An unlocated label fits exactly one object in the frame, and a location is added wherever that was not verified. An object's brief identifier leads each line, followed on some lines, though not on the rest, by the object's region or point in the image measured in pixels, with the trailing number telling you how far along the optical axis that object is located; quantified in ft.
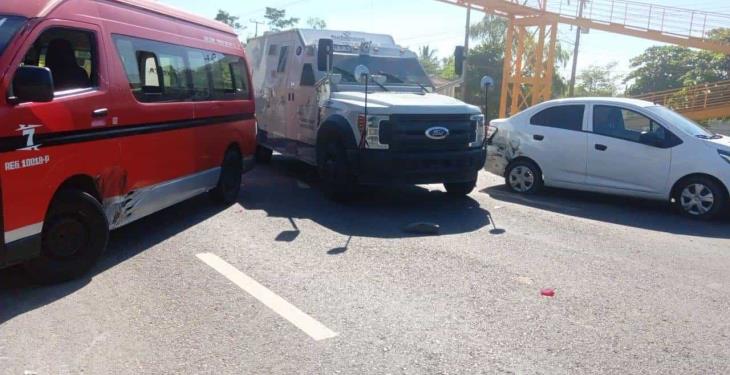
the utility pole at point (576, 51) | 94.27
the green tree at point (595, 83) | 200.06
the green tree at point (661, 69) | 140.97
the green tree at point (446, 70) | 166.11
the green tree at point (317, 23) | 182.60
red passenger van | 14.53
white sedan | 27.40
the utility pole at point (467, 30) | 108.90
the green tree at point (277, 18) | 201.26
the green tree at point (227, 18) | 185.49
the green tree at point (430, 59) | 222.71
